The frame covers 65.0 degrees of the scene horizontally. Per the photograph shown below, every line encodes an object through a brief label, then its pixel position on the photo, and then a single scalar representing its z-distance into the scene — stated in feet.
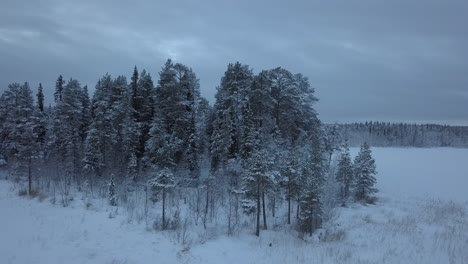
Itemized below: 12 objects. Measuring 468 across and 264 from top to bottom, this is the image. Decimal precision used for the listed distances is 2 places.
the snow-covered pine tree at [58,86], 231.50
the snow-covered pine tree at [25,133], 120.57
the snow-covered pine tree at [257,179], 84.79
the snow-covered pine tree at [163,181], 86.02
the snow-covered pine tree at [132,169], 124.67
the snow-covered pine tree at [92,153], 130.11
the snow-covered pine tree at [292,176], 98.73
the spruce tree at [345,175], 139.85
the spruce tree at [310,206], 85.35
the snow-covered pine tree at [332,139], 192.24
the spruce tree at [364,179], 133.80
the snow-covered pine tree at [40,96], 230.23
